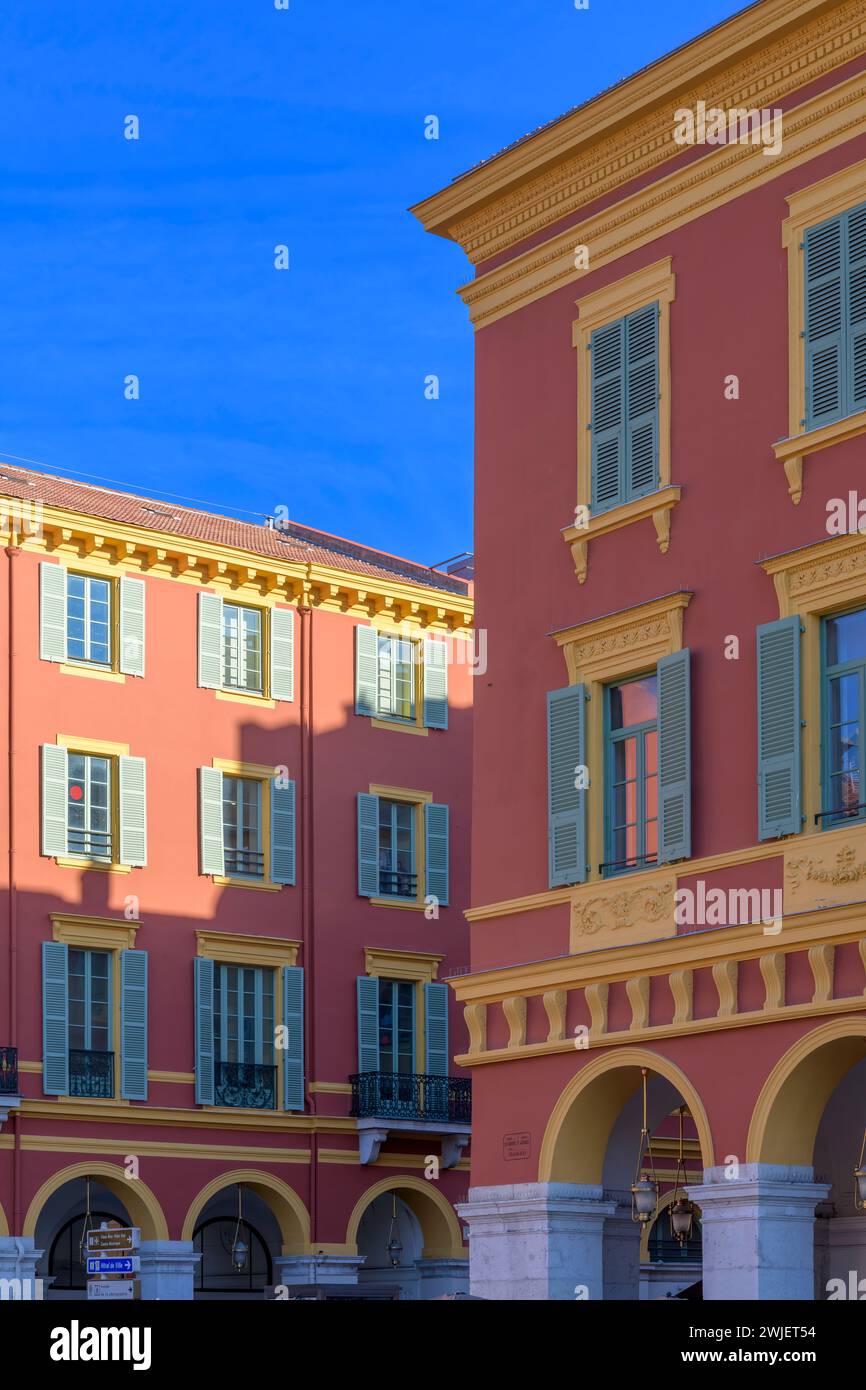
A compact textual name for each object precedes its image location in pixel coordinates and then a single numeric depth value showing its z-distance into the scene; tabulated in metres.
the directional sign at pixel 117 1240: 23.55
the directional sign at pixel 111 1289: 22.98
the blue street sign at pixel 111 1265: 22.97
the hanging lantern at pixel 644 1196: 20.72
